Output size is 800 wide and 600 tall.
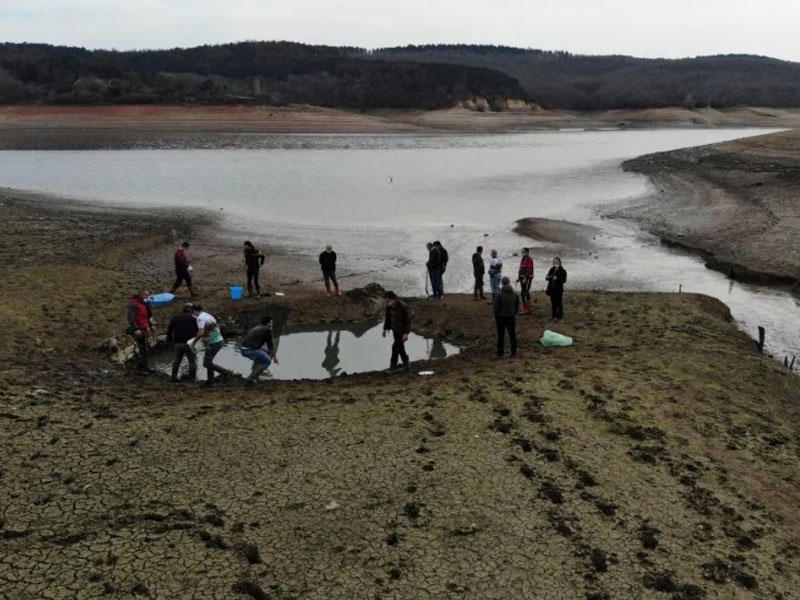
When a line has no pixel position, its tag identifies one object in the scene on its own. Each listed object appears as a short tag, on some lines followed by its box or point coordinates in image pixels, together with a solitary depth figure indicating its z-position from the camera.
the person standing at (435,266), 17.38
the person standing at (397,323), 12.73
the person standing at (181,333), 12.28
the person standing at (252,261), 17.95
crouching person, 12.59
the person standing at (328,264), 18.33
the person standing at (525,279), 16.55
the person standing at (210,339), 12.15
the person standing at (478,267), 17.78
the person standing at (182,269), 17.80
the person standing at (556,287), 15.41
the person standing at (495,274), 17.28
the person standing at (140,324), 13.23
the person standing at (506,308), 12.91
